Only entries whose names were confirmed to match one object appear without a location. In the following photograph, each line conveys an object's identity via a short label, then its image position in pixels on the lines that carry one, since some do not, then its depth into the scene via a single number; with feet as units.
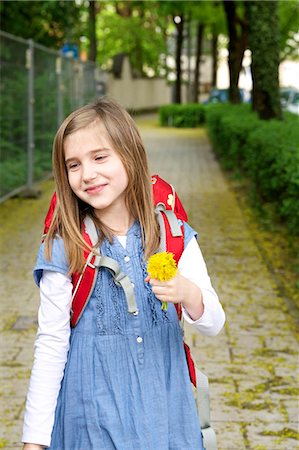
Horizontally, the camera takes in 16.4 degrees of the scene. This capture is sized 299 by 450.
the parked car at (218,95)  147.23
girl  8.80
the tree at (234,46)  87.74
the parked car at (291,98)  121.16
